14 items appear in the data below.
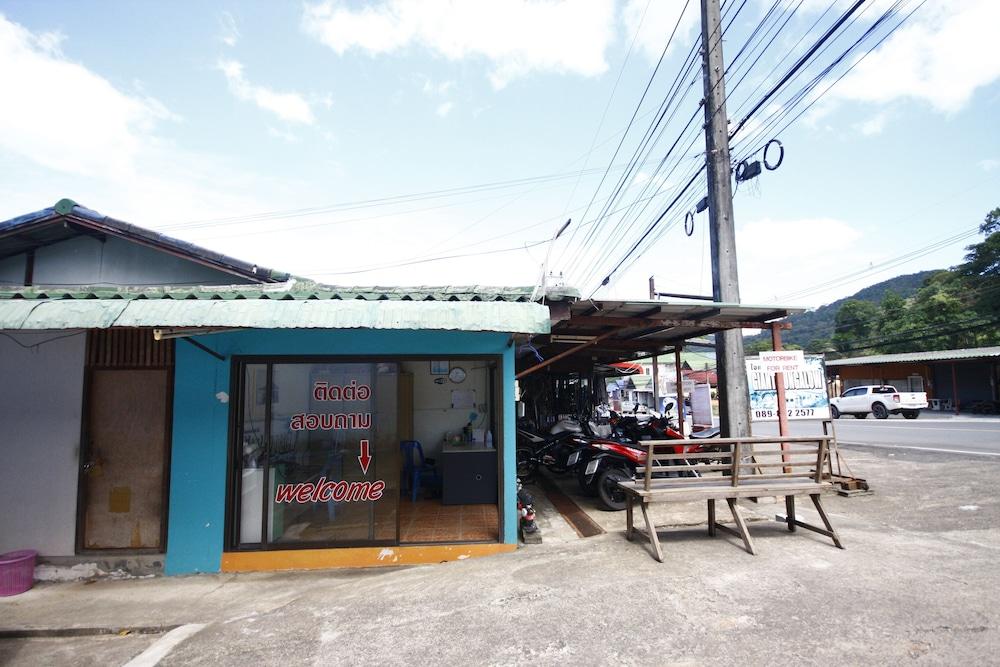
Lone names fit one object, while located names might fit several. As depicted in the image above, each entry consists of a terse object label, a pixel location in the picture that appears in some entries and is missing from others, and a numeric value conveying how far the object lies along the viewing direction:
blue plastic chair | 7.90
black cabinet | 6.78
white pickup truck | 20.95
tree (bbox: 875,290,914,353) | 38.34
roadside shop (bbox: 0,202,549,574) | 5.28
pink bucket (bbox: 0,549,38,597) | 4.93
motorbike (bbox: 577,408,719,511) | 7.05
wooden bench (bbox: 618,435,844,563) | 4.85
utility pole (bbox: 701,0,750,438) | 7.57
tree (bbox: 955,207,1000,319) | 31.06
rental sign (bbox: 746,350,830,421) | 8.52
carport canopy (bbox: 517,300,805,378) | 5.99
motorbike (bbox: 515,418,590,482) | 8.02
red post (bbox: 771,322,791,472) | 7.28
